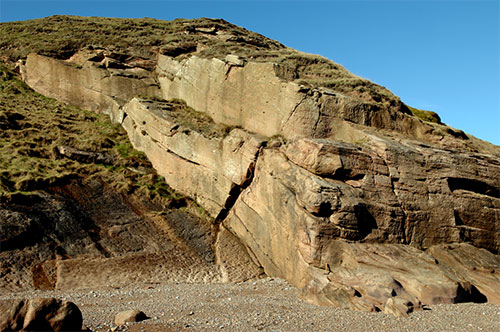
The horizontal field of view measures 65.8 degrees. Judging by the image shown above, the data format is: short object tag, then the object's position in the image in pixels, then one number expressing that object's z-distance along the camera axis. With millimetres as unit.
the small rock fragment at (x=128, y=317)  9109
